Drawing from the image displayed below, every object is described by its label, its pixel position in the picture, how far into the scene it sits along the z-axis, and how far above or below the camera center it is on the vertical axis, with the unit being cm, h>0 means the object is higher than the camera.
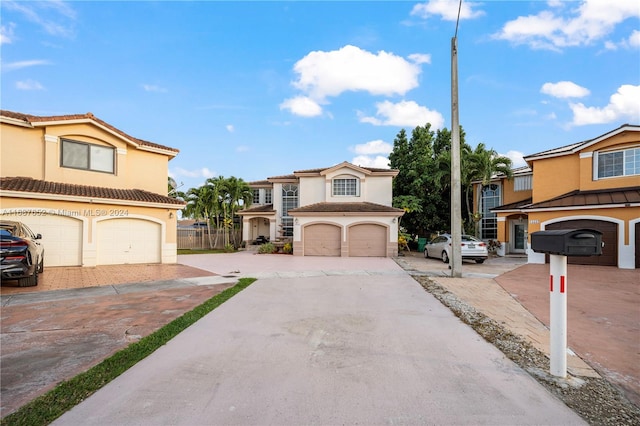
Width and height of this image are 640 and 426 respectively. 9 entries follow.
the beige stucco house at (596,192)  1316 +151
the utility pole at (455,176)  1145 +169
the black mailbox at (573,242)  331 -21
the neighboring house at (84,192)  1273 +115
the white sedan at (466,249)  1560 -141
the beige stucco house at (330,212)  2052 +59
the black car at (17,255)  770 -95
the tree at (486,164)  2091 +388
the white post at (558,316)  350 -105
